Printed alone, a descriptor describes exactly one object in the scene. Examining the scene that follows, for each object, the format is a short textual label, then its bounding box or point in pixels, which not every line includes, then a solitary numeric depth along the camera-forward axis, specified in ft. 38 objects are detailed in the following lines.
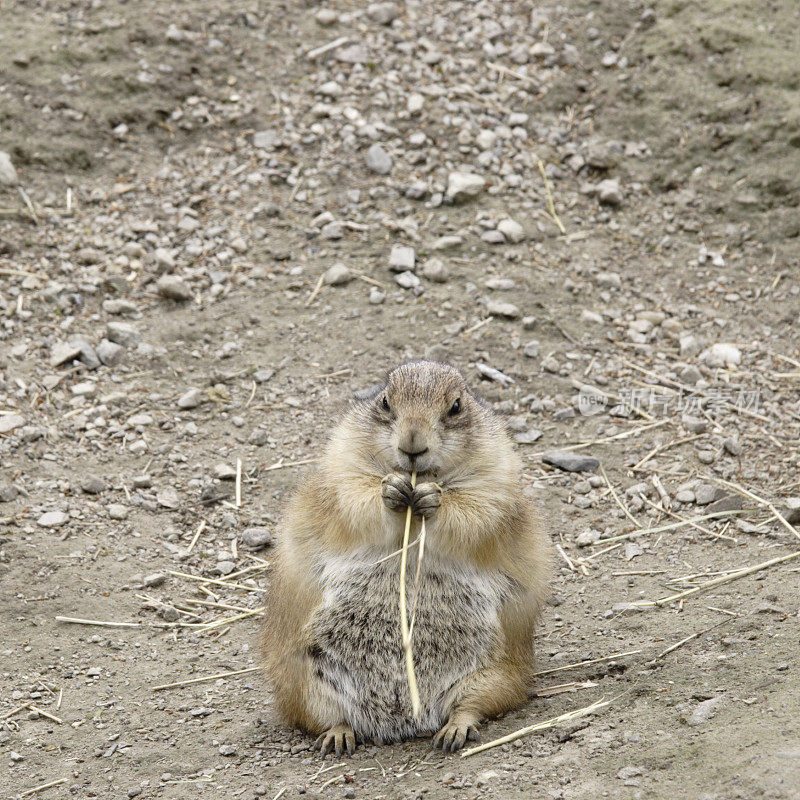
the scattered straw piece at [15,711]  30.09
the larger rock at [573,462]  41.16
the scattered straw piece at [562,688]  28.40
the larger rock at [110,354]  45.24
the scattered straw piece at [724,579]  32.22
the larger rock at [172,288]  47.83
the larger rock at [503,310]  47.24
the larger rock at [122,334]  45.96
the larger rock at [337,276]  48.49
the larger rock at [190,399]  43.80
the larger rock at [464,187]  51.34
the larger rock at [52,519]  37.37
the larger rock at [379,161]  52.49
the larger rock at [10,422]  40.88
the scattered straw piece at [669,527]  36.55
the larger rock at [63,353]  44.55
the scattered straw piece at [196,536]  38.16
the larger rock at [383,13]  57.67
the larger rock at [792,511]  35.32
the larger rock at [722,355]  45.29
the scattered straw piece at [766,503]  34.63
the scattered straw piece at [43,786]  26.45
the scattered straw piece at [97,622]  34.01
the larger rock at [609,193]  51.88
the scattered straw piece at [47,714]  29.94
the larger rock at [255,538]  38.91
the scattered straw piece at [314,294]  48.24
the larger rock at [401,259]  48.88
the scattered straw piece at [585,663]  29.66
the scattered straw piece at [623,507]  37.94
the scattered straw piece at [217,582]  36.83
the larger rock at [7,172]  50.78
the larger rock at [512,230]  50.29
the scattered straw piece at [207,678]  31.40
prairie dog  27.35
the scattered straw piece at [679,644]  28.81
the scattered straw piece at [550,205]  51.32
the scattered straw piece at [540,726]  25.76
